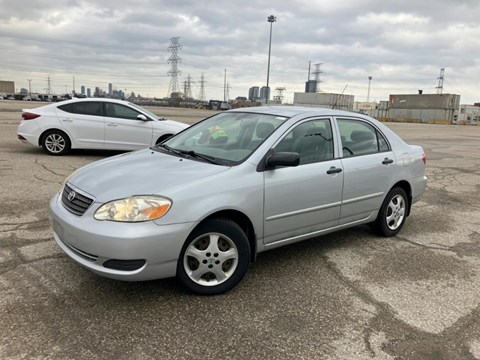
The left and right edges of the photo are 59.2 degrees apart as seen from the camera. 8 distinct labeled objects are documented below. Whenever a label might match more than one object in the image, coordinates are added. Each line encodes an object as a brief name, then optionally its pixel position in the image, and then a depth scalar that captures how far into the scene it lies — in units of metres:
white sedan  10.05
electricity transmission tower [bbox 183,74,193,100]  123.06
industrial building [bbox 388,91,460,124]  80.19
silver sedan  3.14
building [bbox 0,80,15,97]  116.86
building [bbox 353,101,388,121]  89.80
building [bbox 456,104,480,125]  81.75
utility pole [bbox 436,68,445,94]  116.56
